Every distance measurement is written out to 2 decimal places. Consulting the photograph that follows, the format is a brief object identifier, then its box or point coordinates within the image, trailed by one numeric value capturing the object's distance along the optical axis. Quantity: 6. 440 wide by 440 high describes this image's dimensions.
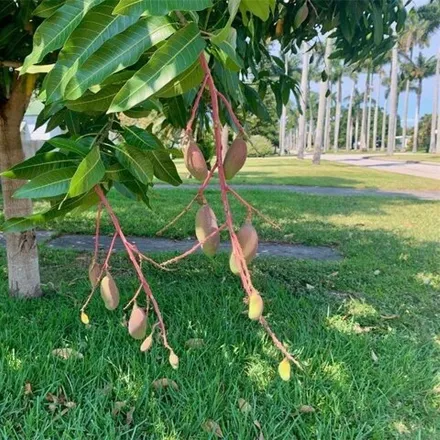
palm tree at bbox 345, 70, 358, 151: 61.83
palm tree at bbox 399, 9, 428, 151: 42.50
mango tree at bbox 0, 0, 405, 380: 0.68
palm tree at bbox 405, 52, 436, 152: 48.03
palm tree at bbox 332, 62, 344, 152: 47.95
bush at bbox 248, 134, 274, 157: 27.48
